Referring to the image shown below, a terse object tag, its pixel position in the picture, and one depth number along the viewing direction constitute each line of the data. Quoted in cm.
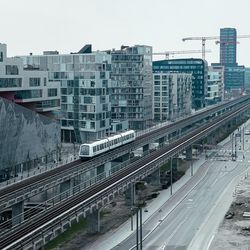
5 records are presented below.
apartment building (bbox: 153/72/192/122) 18412
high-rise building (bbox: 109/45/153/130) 16412
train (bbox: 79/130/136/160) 8825
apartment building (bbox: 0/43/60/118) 8775
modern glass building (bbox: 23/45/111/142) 12962
